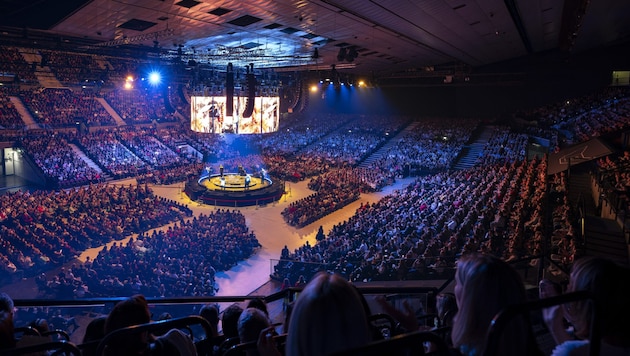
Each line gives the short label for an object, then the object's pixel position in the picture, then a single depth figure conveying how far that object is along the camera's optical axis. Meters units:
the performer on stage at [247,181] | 20.10
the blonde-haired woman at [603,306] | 1.78
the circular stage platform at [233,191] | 19.06
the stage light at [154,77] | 16.63
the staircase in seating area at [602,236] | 7.66
